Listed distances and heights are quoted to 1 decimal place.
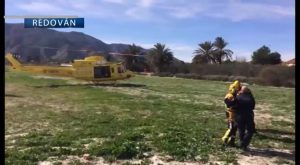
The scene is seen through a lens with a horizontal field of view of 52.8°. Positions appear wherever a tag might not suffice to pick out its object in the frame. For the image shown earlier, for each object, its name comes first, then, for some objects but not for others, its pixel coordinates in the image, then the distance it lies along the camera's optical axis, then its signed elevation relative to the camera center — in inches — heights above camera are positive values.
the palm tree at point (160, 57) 2438.8 +179.7
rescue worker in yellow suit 352.0 -37.7
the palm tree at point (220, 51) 2410.4 +226.7
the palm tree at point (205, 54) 2448.9 +206.9
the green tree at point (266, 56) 2278.0 +171.8
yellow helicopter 1128.1 +34.7
